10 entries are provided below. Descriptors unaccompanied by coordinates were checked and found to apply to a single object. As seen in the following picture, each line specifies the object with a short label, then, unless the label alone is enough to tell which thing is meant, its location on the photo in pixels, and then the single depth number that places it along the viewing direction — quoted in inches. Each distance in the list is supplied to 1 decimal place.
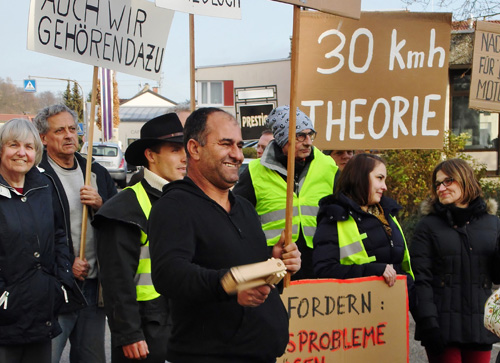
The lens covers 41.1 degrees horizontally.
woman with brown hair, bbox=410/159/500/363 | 158.1
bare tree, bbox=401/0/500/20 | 379.6
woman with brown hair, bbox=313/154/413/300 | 156.1
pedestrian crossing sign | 1379.4
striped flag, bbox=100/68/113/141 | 941.5
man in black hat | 128.5
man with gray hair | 162.2
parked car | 1098.1
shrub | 390.9
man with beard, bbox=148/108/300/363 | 89.4
